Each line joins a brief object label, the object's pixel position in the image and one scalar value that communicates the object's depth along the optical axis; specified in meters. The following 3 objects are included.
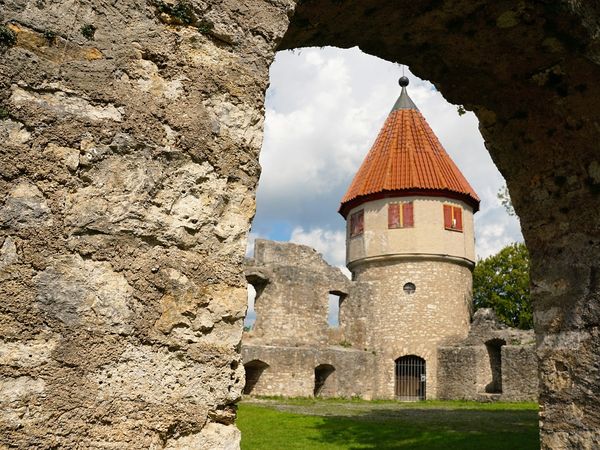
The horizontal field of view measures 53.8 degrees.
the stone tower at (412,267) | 23.19
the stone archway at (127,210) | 1.93
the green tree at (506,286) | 30.94
